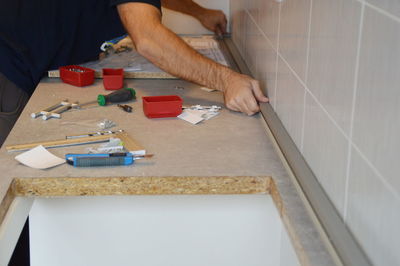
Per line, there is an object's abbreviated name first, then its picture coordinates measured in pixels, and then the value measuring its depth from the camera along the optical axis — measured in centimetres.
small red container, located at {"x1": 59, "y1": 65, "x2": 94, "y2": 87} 201
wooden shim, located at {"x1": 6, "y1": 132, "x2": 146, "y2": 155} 150
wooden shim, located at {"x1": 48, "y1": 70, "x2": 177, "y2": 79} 212
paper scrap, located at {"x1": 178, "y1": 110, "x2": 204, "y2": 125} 172
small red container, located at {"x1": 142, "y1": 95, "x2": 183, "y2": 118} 173
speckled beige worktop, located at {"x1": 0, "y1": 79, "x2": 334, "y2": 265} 131
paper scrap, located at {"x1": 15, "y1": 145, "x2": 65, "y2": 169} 142
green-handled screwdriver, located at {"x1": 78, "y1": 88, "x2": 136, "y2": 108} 185
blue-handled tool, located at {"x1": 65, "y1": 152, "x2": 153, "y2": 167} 141
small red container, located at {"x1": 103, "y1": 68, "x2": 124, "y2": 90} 197
